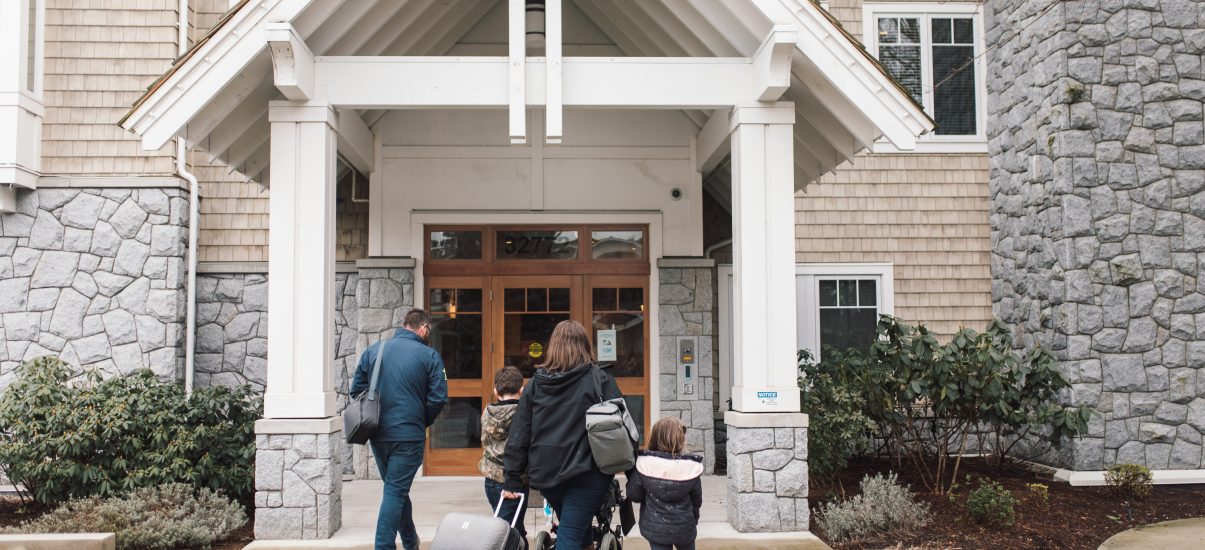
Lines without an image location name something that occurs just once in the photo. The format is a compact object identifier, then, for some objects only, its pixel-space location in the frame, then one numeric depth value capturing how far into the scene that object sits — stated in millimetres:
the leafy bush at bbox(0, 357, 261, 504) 7180
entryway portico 6430
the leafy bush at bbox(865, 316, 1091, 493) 7809
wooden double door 9156
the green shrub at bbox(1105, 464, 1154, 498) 7871
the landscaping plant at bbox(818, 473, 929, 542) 6777
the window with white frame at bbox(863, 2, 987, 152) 10273
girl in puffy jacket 5074
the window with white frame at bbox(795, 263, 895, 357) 10156
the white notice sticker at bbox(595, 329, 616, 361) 9352
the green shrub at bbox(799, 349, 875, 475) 7750
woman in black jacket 4898
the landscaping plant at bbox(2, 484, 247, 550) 6426
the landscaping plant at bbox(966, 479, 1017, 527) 6840
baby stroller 5258
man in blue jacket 5789
